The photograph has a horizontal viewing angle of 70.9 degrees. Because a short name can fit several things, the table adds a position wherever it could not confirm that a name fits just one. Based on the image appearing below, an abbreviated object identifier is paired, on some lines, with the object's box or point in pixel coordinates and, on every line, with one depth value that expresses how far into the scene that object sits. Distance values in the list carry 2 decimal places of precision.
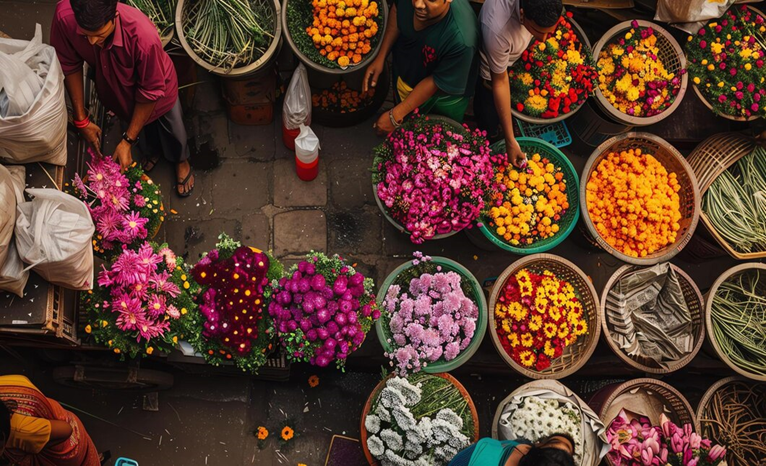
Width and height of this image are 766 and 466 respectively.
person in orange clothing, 2.52
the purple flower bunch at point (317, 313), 2.89
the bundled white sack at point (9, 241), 2.47
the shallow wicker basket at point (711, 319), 3.70
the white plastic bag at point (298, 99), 3.79
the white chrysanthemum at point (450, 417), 3.15
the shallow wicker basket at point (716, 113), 4.08
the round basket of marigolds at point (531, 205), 3.71
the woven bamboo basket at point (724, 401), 3.69
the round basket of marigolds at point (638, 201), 3.81
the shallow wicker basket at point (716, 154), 4.07
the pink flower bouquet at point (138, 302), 2.92
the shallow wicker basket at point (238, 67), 3.60
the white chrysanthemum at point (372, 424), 3.17
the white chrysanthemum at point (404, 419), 3.04
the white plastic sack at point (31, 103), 2.58
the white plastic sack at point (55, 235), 2.55
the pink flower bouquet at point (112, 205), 3.08
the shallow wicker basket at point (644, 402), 3.61
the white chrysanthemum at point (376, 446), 3.12
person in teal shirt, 2.42
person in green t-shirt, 3.08
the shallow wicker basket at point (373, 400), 3.34
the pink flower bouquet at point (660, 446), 3.43
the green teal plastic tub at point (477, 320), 3.43
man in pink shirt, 2.71
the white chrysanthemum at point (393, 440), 3.09
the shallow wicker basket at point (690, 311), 3.66
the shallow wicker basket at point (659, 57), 3.95
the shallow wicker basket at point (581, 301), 3.52
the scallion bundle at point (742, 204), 3.98
